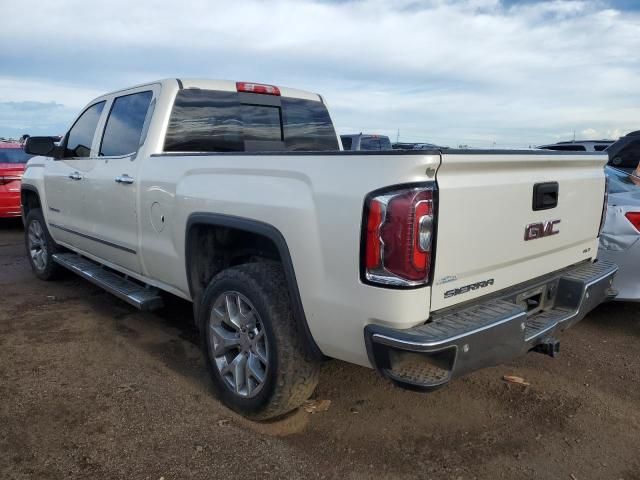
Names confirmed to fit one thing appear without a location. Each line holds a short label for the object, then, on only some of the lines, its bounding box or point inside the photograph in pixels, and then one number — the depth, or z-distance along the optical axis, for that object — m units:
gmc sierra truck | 2.28
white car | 4.23
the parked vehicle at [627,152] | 8.12
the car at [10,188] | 9.41
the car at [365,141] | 15.62
